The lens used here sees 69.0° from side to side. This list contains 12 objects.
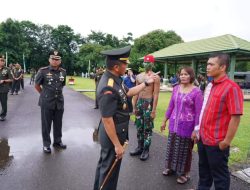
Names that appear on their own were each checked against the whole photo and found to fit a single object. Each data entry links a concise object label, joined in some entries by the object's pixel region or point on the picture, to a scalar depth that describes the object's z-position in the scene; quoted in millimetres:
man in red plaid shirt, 2105
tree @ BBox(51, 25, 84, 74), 46870
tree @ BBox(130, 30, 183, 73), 30505
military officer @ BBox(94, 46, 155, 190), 1936
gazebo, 13131
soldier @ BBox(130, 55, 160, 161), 3461
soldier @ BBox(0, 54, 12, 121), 5636
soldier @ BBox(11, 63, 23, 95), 11374
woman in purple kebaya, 2794
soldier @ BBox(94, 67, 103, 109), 7673
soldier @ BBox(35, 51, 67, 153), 3722
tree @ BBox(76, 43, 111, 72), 39463
